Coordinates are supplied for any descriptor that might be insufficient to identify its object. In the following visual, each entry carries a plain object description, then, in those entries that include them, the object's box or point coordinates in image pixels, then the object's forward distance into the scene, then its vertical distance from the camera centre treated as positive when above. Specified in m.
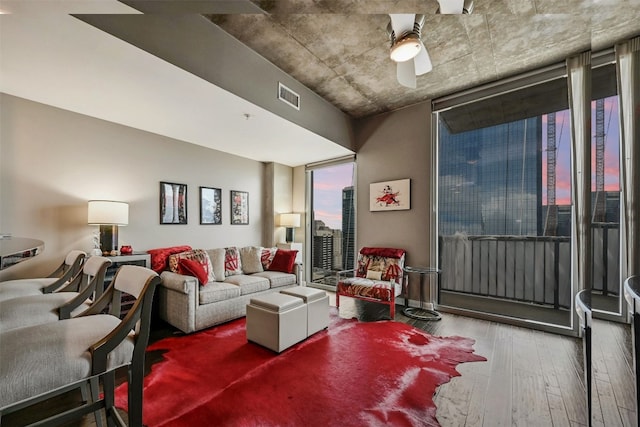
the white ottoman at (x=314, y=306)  2.71 -0.96
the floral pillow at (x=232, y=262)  3.77 -0.66
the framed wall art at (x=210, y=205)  4.13 +0.20
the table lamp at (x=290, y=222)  5.04 -0.08
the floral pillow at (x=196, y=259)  3.22 -0.53
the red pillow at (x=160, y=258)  3.26 -0.51
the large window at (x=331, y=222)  4.82 -0.07
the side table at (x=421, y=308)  3.38 -1.29
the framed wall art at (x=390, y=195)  3.94 +0.37
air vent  3.05 +1.50
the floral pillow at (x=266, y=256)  4.23 -0.63
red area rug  1.60 -1.23
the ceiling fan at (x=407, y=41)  1.98 +1.45
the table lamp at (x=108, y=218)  2.80 -0.01
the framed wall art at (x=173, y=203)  3.67 +0.21
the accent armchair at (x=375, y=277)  3.33 -0.87
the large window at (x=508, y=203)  2.91 +0.19
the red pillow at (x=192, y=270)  3.00 -0.61
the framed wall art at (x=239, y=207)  4.56 +0.19
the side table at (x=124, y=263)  2.80 -0.52
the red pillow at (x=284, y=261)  4.13 -0.70
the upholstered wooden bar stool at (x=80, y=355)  0.90 -0.53
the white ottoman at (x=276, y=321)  2.39 -0.99
